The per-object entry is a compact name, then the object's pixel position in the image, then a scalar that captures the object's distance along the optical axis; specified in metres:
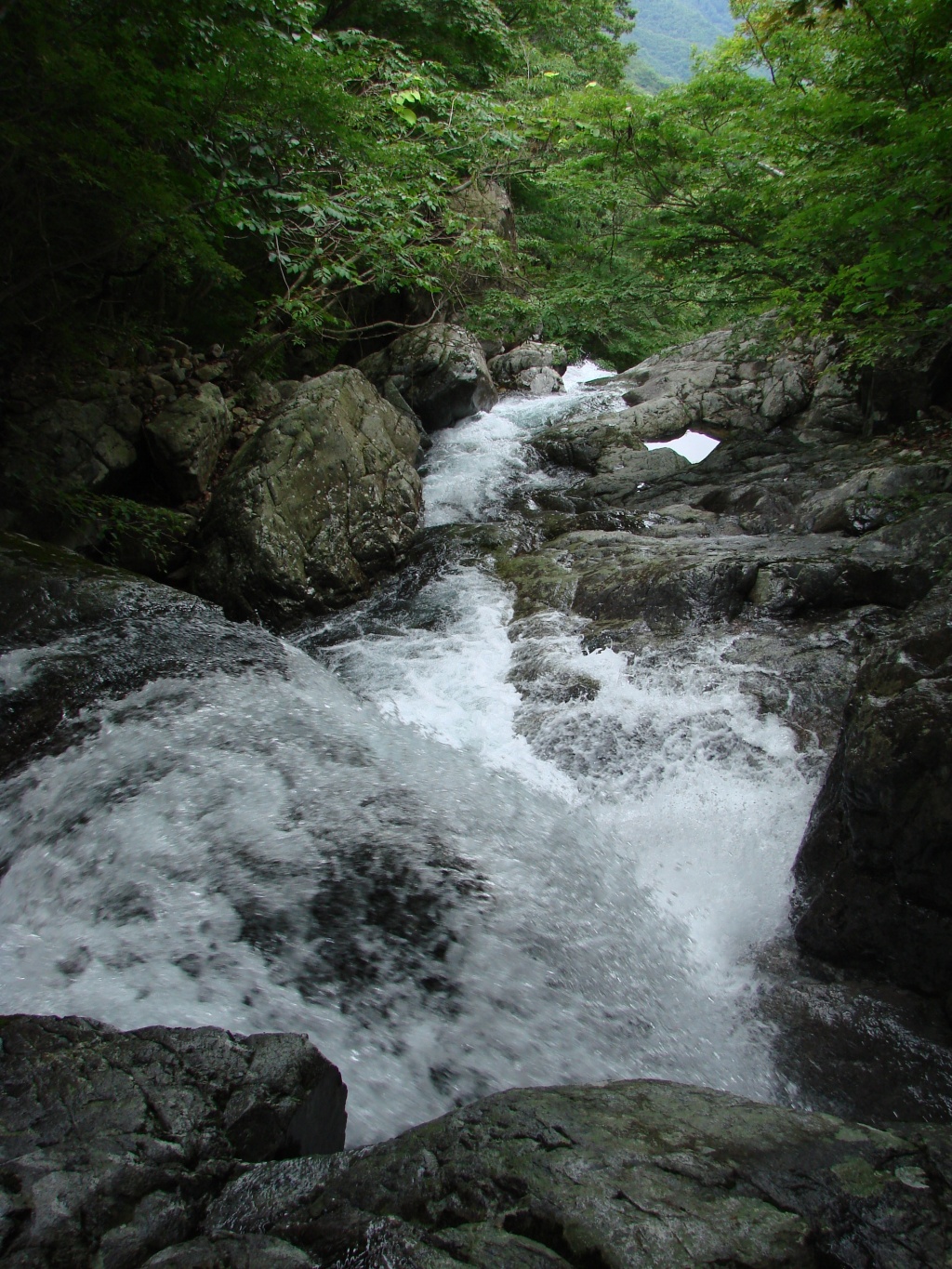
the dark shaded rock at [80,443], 5.49
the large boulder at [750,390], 9.67
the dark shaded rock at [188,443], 6.62
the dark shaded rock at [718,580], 5.05
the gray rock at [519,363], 13.84
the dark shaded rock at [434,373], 10.96
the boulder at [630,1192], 1.24
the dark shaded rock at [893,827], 2.45
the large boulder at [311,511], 6.24
